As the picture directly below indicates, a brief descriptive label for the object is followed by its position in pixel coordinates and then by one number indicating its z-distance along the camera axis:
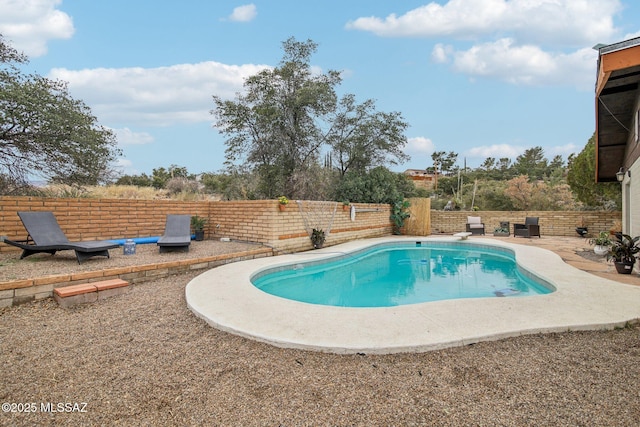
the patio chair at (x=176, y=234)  7.08
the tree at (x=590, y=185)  14.03
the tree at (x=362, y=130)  13.75
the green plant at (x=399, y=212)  14.73
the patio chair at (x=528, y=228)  13.13
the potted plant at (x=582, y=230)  13.22
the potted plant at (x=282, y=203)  8.45
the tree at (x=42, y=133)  7.54
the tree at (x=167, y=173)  26.64
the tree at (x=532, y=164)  36.30
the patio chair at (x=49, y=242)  5.70
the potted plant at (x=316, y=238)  9.84
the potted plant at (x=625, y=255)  6.05
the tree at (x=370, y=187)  13.29
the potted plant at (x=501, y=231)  14.78
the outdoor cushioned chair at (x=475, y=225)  14.80
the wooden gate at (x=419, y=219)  14.66
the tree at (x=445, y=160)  46.25
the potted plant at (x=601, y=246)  8.13
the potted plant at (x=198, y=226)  9.42
